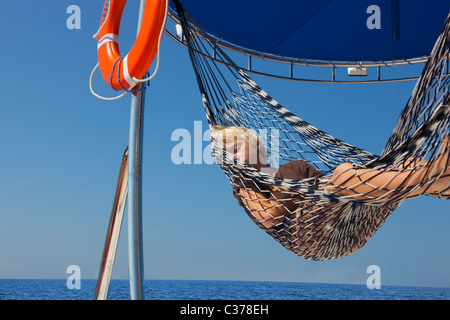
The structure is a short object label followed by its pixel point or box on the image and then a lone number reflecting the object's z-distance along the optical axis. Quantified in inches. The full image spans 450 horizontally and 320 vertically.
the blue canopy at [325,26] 157.8
